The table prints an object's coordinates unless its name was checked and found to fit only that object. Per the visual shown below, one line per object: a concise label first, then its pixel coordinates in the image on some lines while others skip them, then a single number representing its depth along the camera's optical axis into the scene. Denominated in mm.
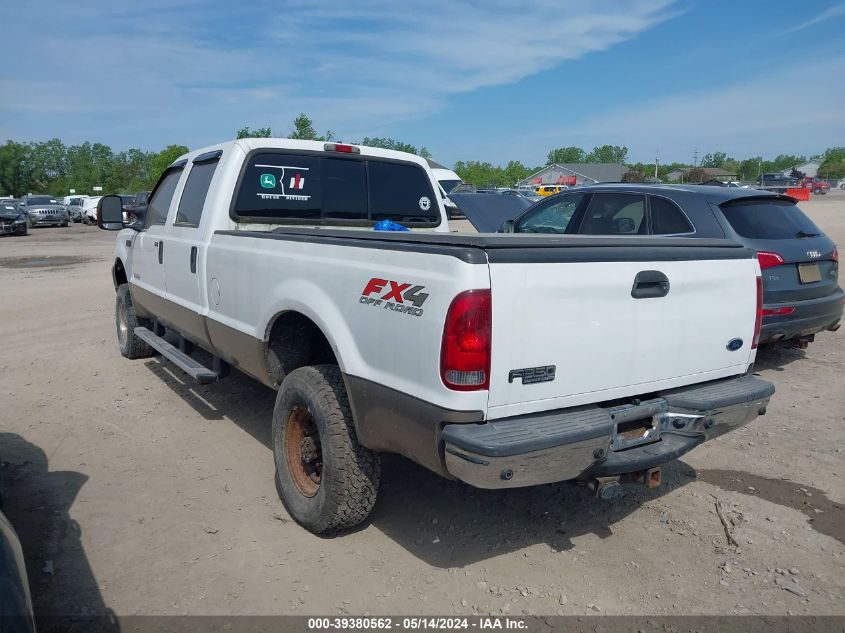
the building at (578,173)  97769
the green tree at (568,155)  154500
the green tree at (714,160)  146450
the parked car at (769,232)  5723
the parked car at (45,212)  32375
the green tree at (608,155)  152125
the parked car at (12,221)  26344
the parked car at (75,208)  37125
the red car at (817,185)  69431
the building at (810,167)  141312
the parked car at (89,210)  35125
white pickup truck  2529
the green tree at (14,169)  91438
